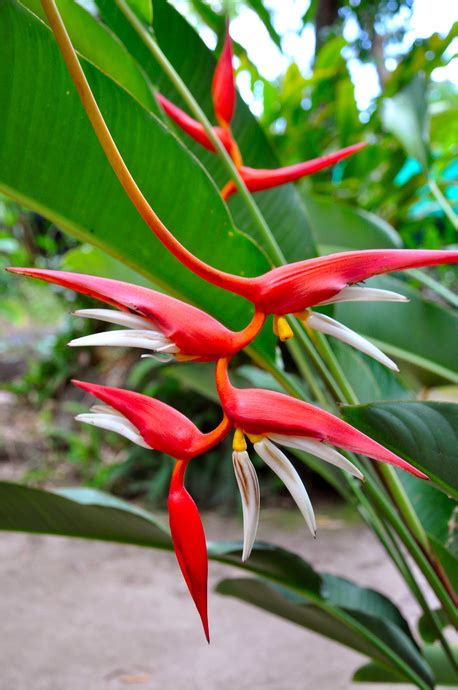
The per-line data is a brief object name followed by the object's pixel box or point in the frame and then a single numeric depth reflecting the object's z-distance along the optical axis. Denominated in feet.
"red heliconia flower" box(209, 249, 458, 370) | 0.70
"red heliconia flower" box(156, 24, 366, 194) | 1.21
